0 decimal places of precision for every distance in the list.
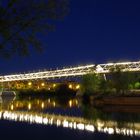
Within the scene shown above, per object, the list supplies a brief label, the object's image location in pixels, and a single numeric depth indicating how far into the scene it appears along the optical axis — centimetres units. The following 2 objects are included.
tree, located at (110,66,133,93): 2252
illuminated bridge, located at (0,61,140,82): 4156
